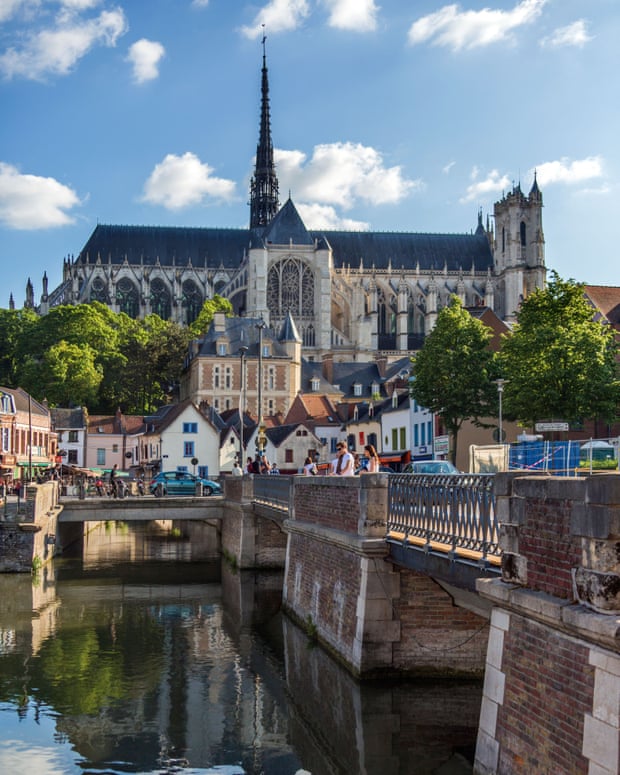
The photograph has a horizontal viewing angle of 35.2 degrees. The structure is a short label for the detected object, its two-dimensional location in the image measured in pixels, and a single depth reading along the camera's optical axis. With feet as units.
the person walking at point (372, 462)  65.41
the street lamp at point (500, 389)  131.64
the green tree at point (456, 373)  159.94
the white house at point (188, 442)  216.95
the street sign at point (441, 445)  151.45
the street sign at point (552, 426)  93.06
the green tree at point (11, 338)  333.83
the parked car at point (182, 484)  159.96
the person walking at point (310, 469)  99.87
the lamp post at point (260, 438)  136.26
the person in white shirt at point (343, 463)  70.79
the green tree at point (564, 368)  133.28
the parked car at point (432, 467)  99.86
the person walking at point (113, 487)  151.74
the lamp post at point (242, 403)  157.12
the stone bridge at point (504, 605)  26.61
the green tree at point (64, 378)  292.81
